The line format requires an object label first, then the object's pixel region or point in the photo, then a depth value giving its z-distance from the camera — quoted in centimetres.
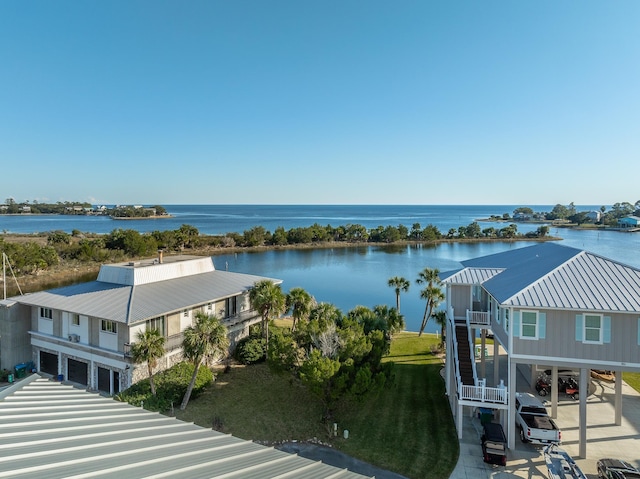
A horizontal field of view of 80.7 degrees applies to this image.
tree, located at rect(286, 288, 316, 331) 2623
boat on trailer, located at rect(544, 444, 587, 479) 1238
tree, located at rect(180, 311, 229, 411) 1852
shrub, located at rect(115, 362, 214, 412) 1852
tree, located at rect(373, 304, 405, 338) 2711
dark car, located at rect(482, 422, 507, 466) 1388
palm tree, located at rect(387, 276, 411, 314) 3772
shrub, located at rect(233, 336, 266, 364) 2462
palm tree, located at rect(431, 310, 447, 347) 2752
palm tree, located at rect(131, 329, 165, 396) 1802
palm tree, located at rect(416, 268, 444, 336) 3238
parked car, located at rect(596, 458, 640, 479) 1230
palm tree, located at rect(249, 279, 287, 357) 2456
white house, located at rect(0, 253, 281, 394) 2023
